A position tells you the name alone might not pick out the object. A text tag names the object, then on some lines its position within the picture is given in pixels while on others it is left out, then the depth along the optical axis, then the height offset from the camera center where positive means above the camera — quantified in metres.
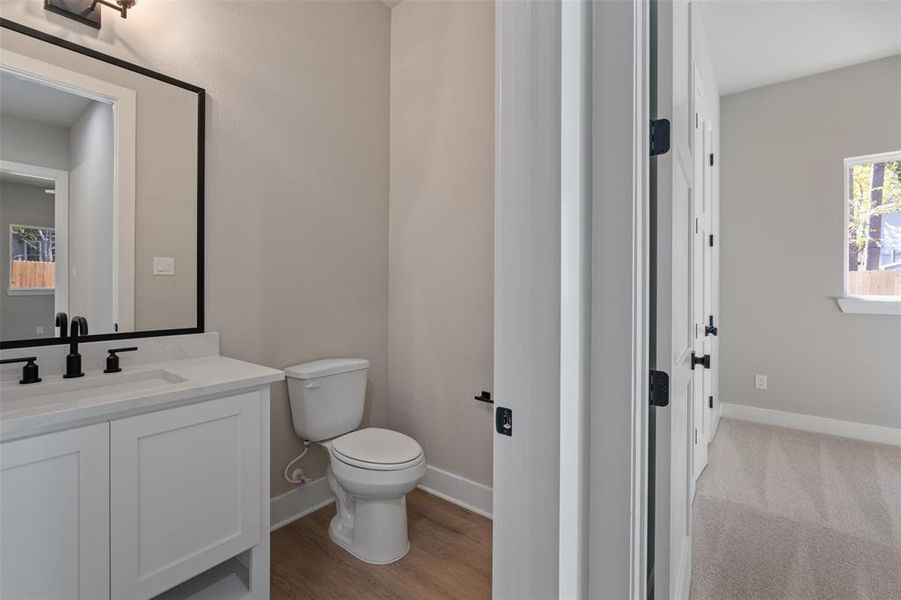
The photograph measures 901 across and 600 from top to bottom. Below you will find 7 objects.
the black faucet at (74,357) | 1.33 -0.19
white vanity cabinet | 0.98 -0.55
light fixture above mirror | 1.36 +0.95
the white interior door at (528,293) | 0.74 +0.01
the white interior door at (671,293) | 0.94 +0.01
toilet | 1.69 -0.65
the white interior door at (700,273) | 2.08 +0.14
